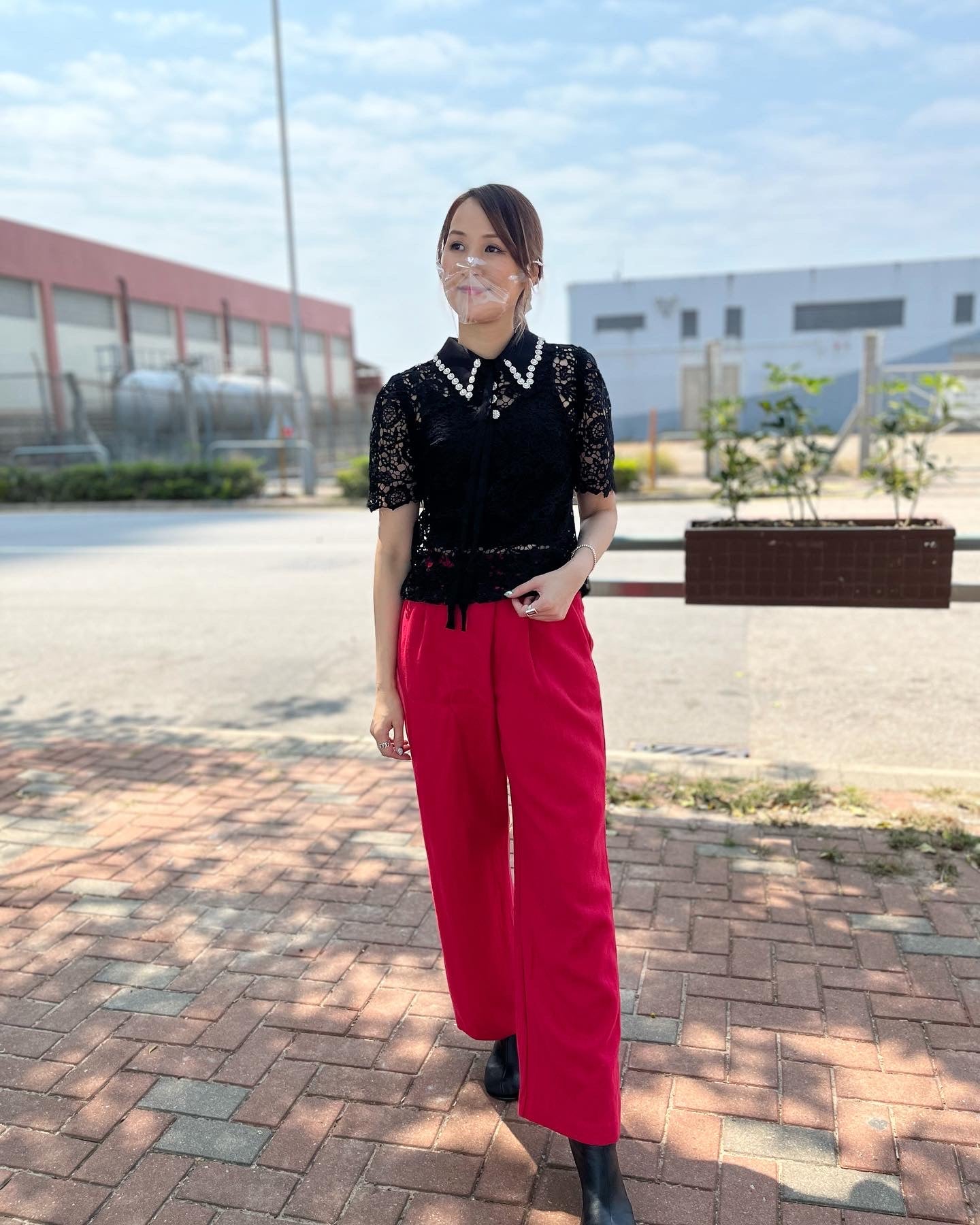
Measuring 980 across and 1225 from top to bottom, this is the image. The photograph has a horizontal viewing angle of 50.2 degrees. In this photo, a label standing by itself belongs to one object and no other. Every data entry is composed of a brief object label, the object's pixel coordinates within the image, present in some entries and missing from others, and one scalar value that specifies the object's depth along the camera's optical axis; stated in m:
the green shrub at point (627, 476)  18.02
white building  38.38
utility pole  20.52
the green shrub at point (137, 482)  20.06
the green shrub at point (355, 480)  19.00
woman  1.99
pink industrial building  28.64
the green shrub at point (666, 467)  20.80
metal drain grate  4.84
